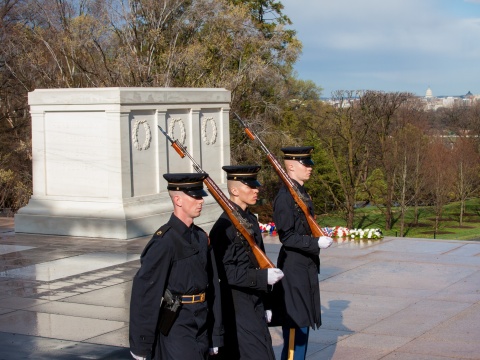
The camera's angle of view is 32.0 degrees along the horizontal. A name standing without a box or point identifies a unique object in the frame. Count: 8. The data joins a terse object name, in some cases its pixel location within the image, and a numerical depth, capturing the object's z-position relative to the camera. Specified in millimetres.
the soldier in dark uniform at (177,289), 4238
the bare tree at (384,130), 34969
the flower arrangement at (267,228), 13367
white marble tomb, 12383
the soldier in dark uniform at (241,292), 4871
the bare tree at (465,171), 48969
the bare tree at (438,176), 44156
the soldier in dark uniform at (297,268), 5781
